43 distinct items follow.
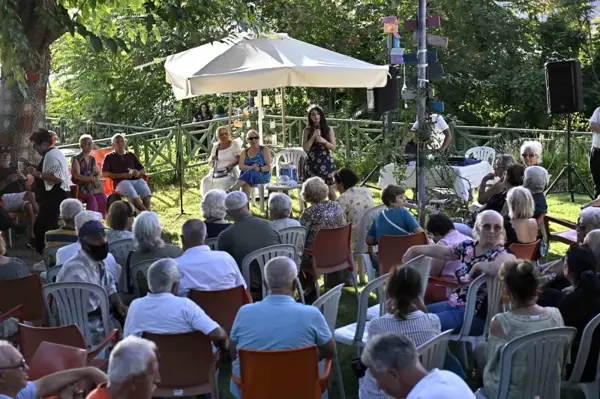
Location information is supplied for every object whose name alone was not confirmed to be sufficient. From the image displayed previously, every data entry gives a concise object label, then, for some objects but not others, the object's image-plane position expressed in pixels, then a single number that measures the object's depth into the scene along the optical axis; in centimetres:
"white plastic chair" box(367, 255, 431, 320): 570
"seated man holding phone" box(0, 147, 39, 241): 989
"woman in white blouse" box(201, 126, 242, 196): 1144
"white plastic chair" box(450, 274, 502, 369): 543
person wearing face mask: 564
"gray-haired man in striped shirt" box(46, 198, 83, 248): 686
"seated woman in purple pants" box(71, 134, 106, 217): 1026
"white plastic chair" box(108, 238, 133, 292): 670
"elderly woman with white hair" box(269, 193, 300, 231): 717
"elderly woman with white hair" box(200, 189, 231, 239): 718
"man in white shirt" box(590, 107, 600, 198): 1065
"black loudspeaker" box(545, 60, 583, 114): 1173
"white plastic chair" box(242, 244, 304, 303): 640
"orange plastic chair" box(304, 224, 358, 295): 721
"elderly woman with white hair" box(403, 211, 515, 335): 552
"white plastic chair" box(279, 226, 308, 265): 710
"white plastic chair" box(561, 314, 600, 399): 469
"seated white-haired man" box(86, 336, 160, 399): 351
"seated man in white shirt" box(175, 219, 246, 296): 560
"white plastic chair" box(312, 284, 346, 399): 516
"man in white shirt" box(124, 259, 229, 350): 471
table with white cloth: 985
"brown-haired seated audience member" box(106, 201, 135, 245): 682
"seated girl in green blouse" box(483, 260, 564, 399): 449
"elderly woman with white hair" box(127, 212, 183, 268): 614
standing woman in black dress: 1088
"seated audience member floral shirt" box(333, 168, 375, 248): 795
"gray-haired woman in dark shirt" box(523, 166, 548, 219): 738
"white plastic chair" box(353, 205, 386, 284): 773
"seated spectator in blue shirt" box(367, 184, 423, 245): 706
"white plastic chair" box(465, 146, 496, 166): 1241
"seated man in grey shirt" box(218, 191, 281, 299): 659
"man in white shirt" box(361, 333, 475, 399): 322
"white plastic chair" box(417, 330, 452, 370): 425
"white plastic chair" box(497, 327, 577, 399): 433
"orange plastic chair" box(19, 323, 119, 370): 473
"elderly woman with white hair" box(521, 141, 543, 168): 884
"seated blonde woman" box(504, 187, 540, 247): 653
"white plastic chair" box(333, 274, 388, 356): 524
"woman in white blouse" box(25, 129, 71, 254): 924
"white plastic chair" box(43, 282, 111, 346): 545
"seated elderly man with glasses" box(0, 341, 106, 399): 368
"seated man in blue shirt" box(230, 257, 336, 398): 451
